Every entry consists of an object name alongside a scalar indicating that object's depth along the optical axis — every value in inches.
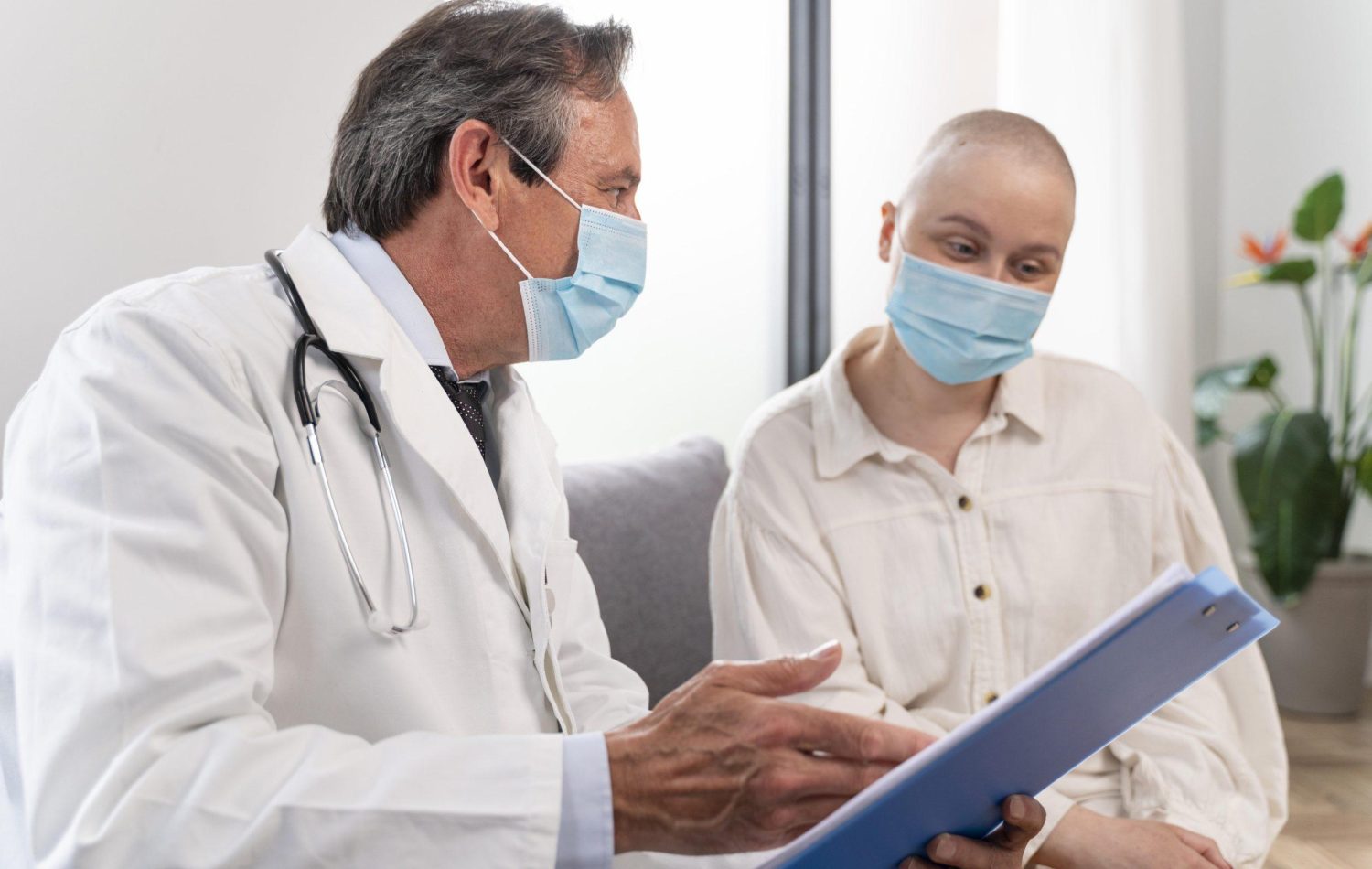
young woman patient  64.3
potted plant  130.7
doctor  34.6
